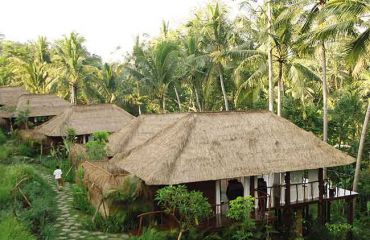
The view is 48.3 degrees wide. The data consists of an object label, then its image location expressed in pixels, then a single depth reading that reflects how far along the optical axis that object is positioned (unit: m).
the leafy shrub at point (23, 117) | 25.92
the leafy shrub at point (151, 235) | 10.44
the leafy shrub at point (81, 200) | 13.99
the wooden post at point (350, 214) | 14.58
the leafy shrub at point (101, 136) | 18.48
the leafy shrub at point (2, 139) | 24.71
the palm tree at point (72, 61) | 29.66
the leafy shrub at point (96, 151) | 17.38
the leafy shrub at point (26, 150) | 23.02
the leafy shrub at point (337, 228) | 13.76
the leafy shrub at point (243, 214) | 10.62
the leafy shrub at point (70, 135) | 21.41
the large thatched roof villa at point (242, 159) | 11.38
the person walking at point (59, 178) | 16.72
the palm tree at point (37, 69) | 33.62
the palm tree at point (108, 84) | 31.34
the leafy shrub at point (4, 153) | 20.40
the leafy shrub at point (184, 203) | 10.22
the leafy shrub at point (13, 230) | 9.61
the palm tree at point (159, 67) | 23.58
